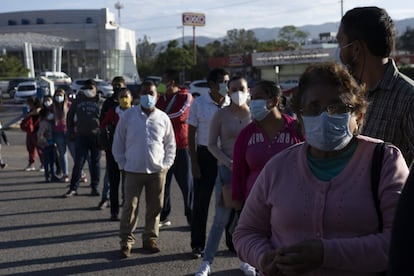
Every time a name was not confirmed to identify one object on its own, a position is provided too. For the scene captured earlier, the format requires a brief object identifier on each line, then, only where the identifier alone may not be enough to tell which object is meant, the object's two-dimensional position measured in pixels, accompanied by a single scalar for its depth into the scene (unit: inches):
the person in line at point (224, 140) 228.1
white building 4042.8
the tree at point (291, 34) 3631.9
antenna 5428.2
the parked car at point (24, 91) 1886.1
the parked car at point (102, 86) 1857.8
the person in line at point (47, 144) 466.6
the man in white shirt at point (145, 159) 261.1
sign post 3807.3
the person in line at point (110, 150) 327.9
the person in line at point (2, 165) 556.1
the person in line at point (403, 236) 52.9
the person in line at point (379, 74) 111.0
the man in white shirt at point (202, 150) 256.2
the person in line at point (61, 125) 461.4
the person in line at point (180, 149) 307.6
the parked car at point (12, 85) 2219.7
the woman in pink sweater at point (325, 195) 91.8
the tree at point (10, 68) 3186.0
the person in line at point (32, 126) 519.5
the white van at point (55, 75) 2627.0
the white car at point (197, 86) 1263.0
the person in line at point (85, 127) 391.2
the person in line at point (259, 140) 181.0
